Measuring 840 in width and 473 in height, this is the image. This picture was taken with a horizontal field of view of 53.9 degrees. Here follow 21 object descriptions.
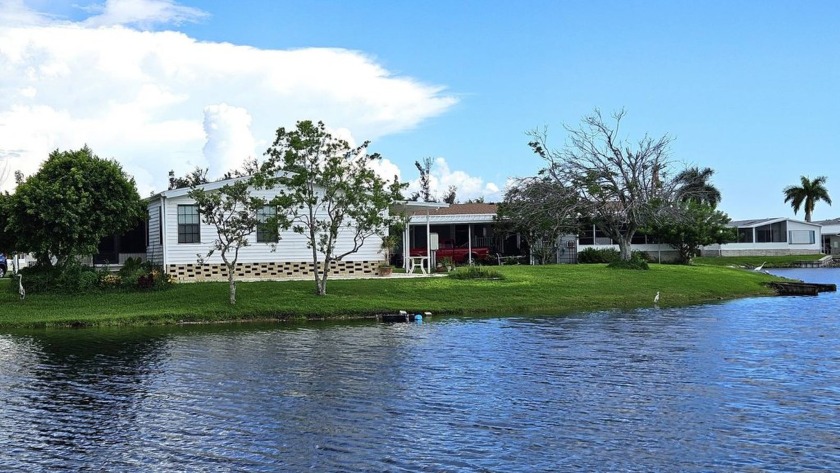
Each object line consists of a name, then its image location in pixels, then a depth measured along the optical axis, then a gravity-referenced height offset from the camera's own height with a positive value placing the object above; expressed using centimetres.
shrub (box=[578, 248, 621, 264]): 5219 -18
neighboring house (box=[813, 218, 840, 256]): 8900 +109
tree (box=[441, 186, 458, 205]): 9488 +686
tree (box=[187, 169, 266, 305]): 2833 +179
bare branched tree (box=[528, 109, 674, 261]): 4659 +372
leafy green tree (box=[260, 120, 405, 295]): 2928 +278
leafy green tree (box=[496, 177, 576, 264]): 4647 +238
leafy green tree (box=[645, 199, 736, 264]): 5862 +138
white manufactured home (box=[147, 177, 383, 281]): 3431 +49
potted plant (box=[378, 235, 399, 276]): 3555 -31
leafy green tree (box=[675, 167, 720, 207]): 4981 +522
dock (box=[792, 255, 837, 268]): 6975 -129
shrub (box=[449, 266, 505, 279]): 3512 -77
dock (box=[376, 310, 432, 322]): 2700 -196
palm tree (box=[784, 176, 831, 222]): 9462 +634
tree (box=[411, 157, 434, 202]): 9504 +887
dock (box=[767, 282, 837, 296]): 3812 -187
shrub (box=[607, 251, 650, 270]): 4112 -59
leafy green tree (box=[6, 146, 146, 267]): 3009 +217
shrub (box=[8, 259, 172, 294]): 3062 -61
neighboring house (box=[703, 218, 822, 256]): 7350 +94
